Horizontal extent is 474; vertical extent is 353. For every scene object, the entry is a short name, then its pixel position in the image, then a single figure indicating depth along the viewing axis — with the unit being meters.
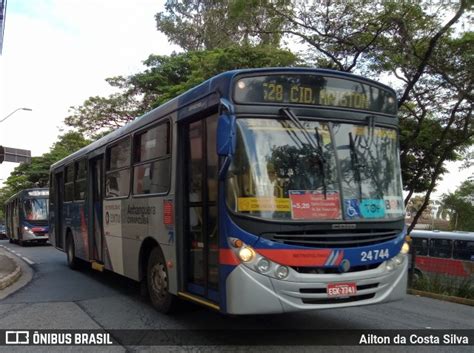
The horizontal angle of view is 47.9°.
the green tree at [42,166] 41.03
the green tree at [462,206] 38.16
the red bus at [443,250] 15.07
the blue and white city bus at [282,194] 5.51
